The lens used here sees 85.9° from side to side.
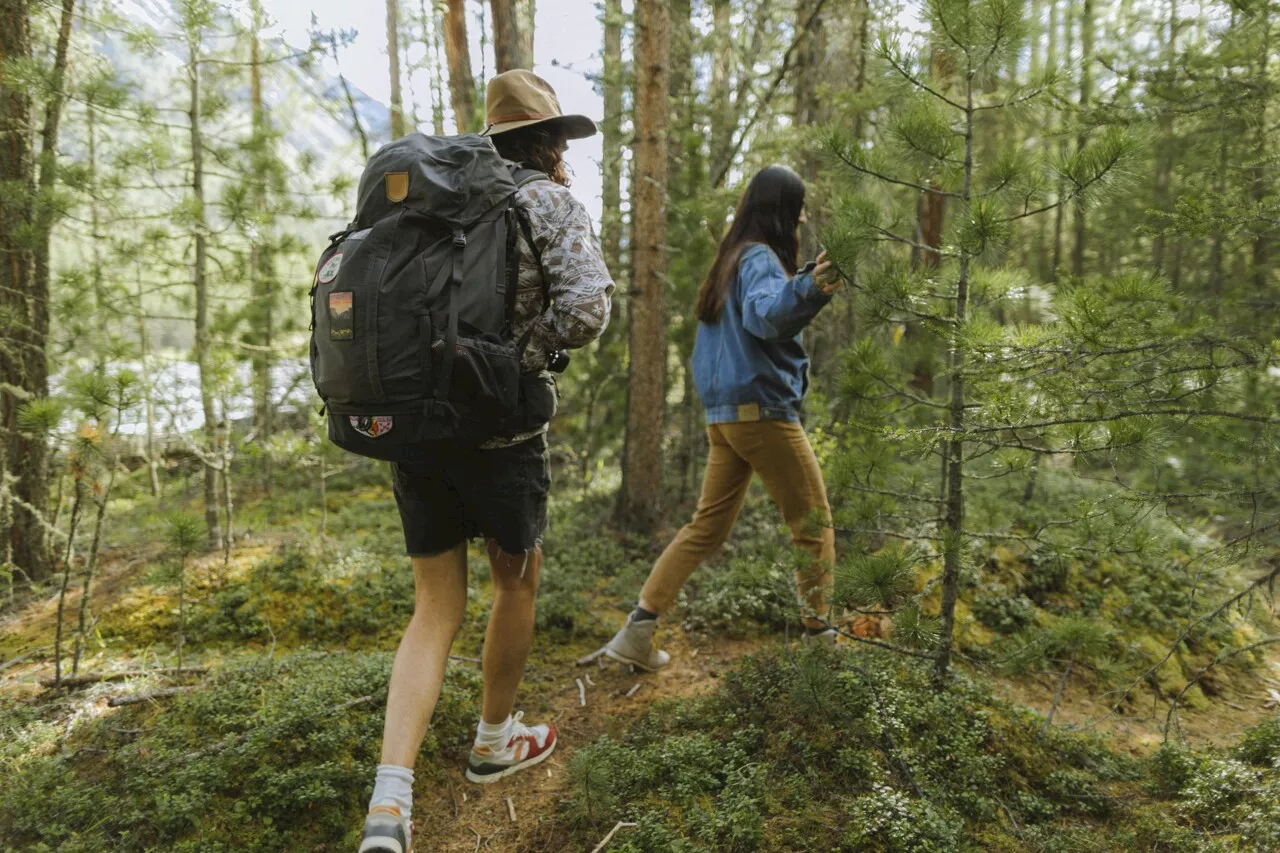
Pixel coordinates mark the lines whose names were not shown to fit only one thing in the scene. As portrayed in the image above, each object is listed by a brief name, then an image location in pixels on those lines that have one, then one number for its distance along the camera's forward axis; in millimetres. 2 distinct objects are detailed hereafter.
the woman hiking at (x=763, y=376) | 3268
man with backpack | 1949
